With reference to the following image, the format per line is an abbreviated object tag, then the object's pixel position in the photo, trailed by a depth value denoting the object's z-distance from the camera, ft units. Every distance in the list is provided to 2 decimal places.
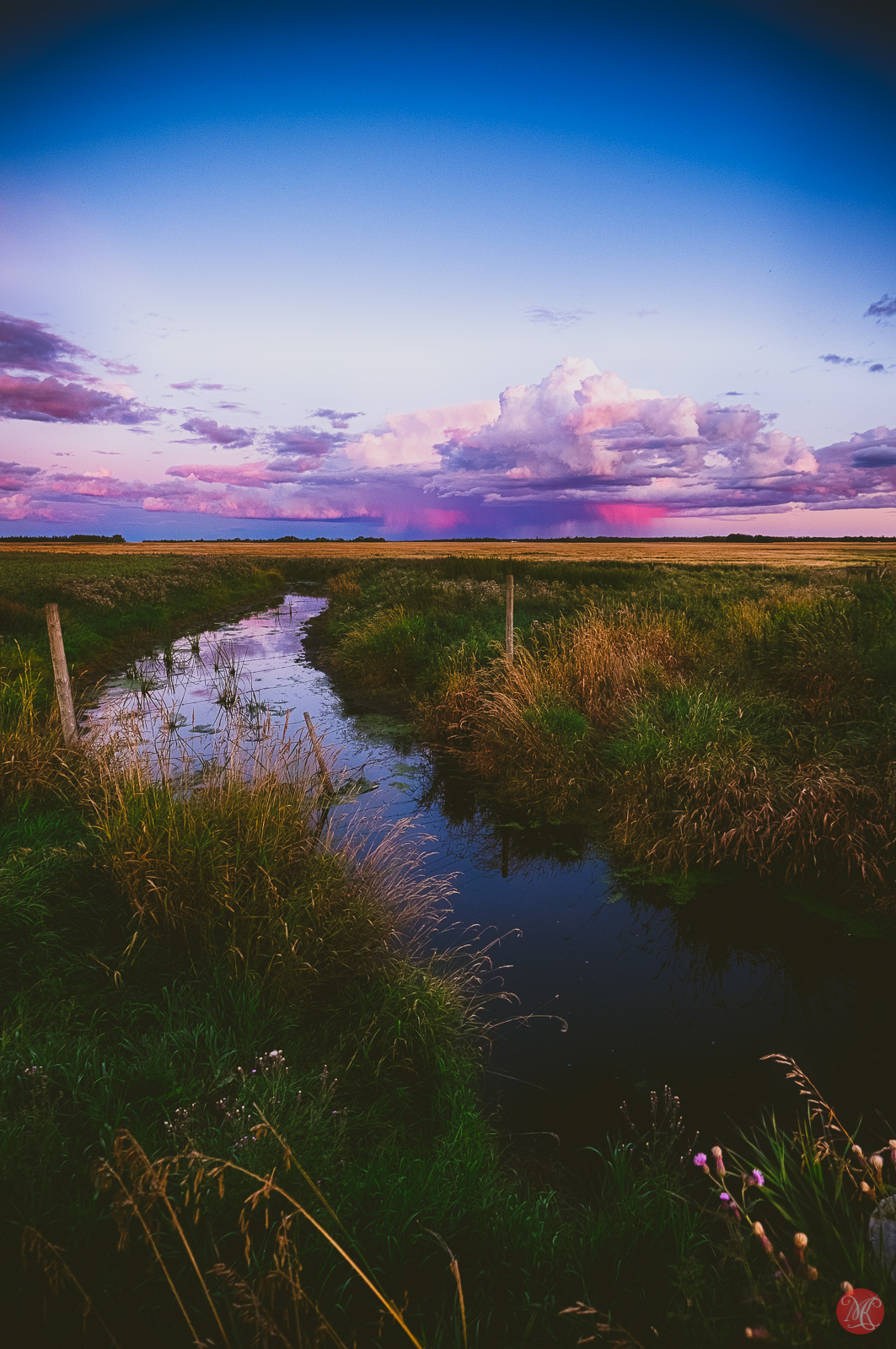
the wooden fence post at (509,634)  37.93
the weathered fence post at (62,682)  24.73
